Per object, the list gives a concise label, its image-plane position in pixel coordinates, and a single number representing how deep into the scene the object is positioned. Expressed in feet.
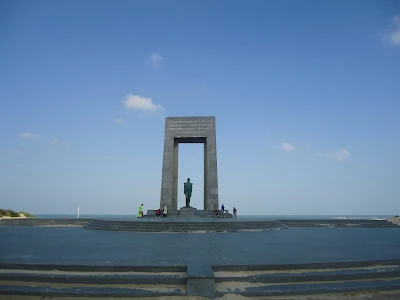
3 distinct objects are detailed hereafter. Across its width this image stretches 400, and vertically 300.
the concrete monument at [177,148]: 93.15
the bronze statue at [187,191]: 85.87
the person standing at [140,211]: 77.41
